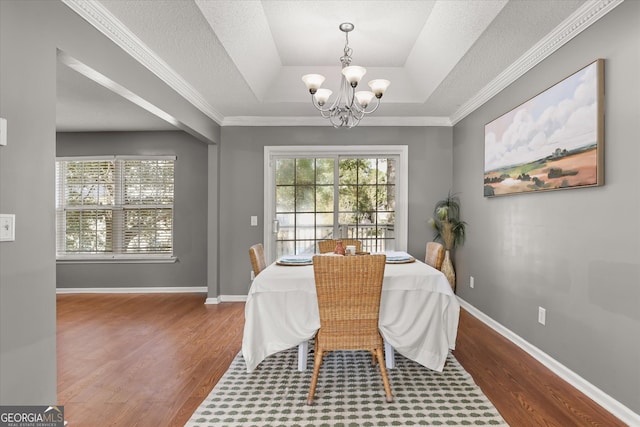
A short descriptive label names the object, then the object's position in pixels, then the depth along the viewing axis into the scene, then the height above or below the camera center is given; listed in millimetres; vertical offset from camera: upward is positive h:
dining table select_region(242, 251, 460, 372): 2623 -731
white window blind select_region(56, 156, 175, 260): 5633 +23
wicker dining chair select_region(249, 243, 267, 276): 3000 -402
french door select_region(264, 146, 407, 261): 5105 +147
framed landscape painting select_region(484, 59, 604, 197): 2338 +537
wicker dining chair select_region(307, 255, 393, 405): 2250 -575
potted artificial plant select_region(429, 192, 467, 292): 4625 -200
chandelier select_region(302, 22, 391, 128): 2859 +993
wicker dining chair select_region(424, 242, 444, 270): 3178 -388
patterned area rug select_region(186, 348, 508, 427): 2131 -1185
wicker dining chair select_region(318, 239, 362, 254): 3746 -362
